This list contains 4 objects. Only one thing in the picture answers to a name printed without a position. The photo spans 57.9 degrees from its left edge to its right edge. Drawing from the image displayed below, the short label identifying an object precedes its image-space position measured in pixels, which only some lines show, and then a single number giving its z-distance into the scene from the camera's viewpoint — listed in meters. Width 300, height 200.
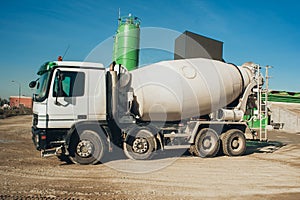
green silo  17.14
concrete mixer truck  7.35
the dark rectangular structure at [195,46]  17.62
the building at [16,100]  72.09
